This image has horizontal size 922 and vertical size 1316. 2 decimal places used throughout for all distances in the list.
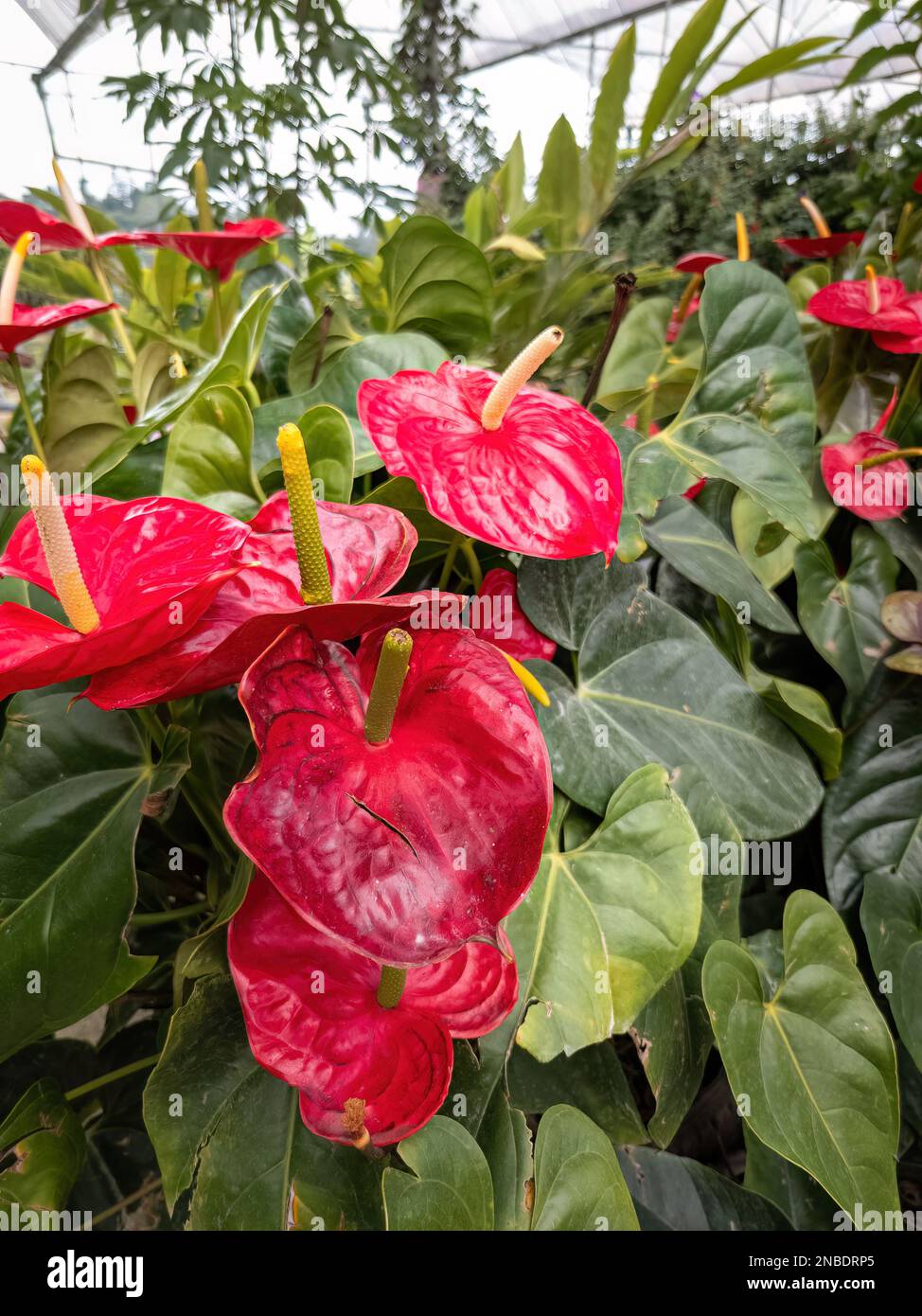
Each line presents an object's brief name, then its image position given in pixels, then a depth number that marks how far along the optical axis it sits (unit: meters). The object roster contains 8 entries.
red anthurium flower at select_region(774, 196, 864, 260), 0.90
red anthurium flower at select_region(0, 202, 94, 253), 0.60
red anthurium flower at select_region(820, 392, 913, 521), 0.66
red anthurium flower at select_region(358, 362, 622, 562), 0.34
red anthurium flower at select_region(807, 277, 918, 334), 0.67
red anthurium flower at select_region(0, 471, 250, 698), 0.27
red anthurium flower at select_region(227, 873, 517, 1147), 0.32
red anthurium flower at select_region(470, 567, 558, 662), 0.50
